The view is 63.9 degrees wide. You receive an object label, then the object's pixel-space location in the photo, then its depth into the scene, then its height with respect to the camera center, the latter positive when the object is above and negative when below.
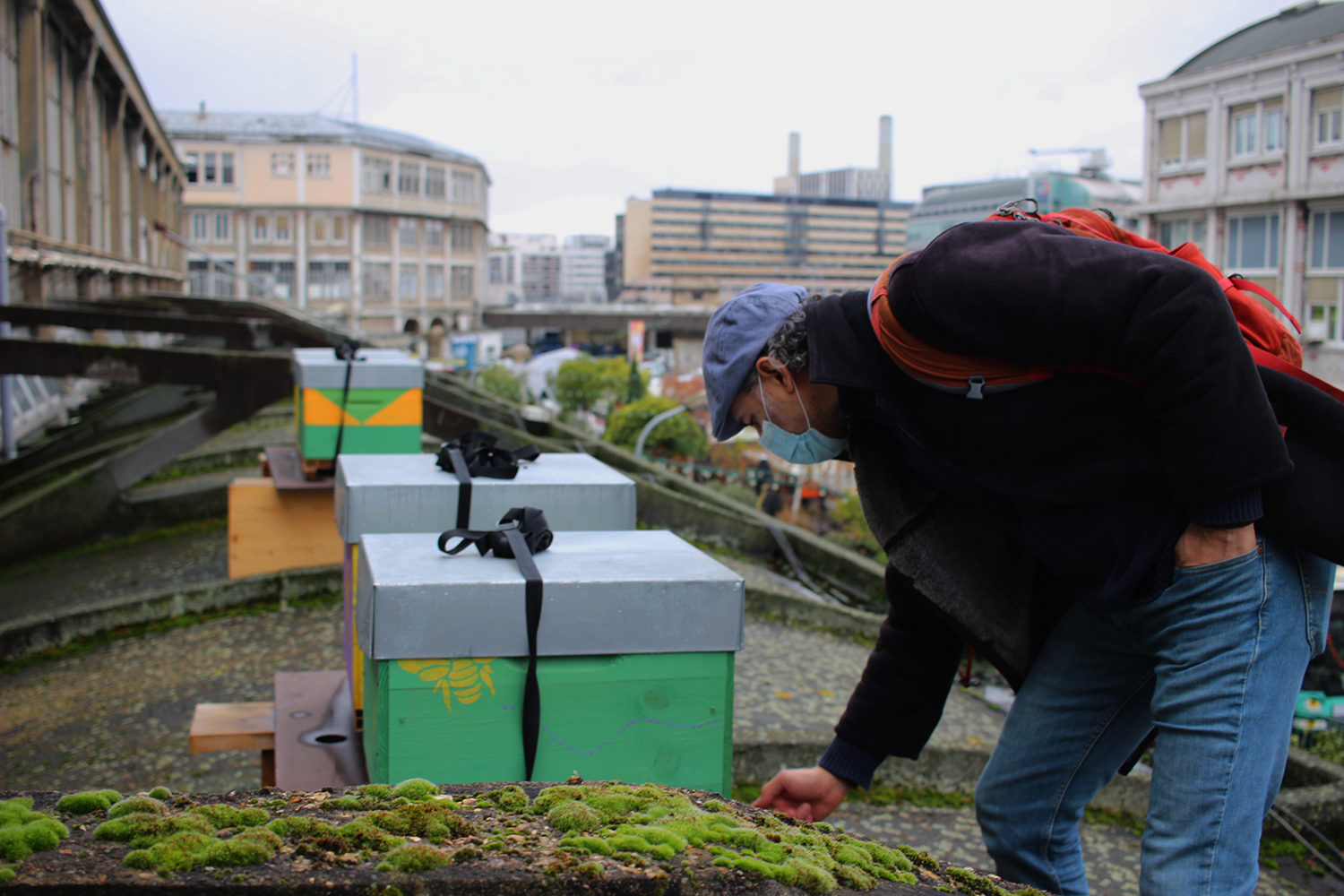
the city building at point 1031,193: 45.72 +7.54
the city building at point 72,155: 12.70 +2.94
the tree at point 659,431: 24.55 -1.76
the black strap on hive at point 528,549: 2.43 -0.48
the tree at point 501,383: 38.70 -1.10
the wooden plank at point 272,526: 6.88 -1.12
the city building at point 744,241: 164.00 +18.36
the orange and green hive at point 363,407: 6.36 -0.32
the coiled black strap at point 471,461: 3.41 -0.36
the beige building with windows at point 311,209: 73.44 +9.90
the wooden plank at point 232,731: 3.63 -1.29
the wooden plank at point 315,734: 3.01 -1.21
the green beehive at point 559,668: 2.41 -0.73
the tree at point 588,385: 40.06 -1.15
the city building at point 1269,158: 26.66 +5.53
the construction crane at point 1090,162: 50.47 +9.23
